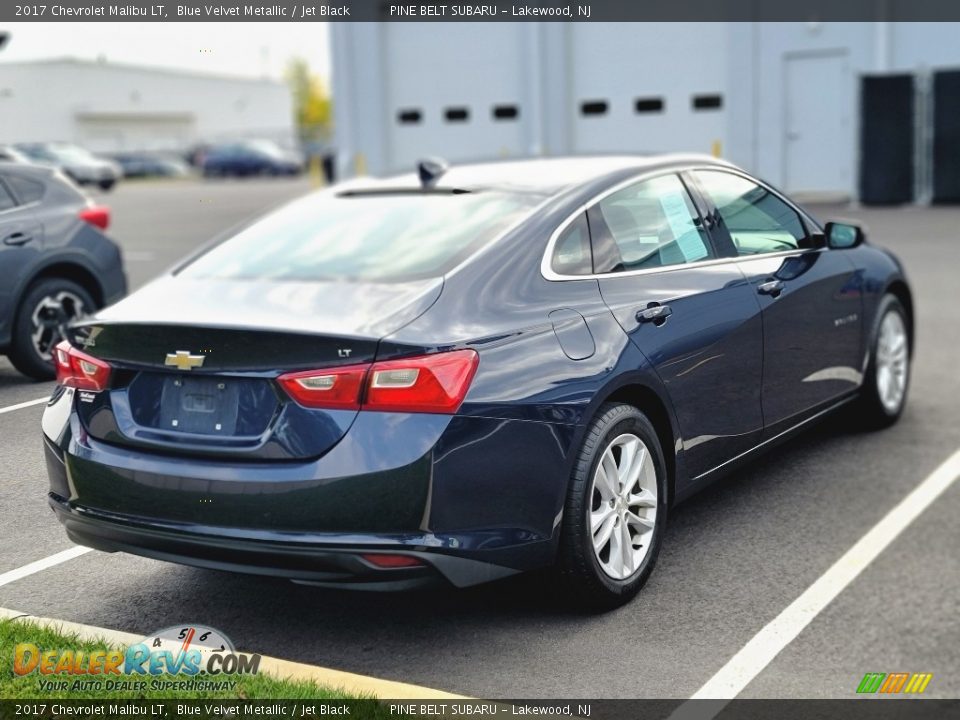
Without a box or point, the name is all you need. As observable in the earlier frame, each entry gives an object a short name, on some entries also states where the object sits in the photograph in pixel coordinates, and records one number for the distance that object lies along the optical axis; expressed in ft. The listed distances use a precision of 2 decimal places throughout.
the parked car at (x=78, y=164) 120.59
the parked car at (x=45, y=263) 18.22
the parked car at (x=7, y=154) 80.69
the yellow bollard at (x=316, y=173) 137.82
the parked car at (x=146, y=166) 169.48
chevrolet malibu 12.60
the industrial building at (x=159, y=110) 119.65
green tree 309.63
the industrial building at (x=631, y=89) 78.64
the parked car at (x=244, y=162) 161.58
